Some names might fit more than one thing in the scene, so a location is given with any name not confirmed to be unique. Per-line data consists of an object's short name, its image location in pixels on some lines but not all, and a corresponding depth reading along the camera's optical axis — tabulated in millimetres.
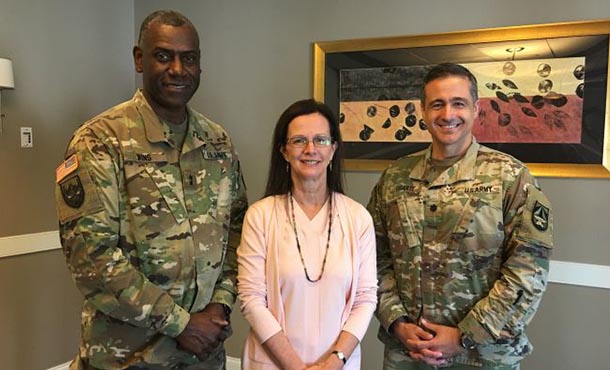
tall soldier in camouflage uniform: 1487
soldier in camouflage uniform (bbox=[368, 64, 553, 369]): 1604
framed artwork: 2357
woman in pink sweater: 1569
